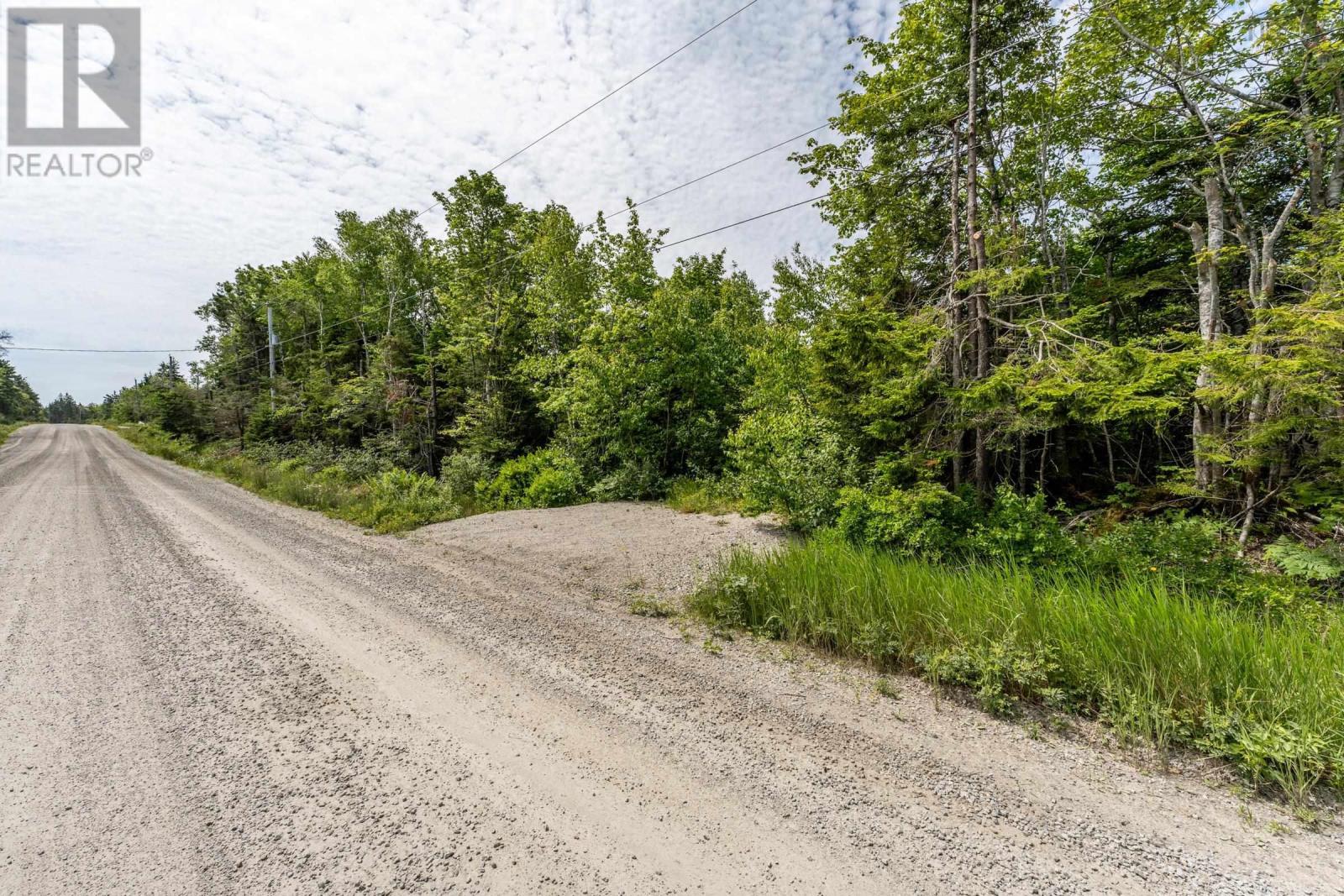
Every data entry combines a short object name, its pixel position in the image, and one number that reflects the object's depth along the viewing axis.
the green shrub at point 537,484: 10.30
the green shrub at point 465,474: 11.30
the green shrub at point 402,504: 8.16
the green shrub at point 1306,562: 4.72
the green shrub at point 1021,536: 5.57
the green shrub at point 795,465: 6.85
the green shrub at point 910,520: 5.92
